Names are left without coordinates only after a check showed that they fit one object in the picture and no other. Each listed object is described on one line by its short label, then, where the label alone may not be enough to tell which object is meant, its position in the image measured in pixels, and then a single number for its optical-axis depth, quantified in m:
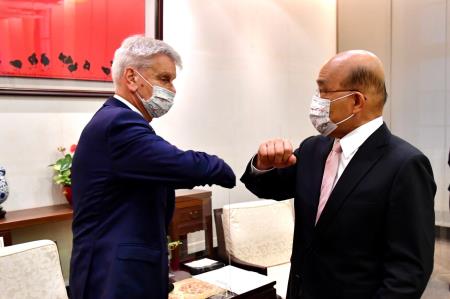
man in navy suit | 1.23
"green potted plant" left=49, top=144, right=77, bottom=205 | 2.47
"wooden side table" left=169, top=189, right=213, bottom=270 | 2.76
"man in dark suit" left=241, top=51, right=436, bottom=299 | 1.13
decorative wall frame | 2.33
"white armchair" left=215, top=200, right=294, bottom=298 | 2.91
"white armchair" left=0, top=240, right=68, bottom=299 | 1.84
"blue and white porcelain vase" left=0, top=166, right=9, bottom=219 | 2.22
